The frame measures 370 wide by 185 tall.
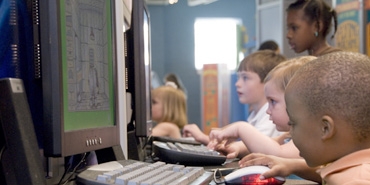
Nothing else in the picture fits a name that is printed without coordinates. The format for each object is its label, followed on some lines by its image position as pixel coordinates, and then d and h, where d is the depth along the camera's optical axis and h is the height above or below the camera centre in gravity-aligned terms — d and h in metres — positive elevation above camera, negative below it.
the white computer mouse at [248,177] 1.29 -0.23
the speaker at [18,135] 0.91 -0.09
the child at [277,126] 1.70 -0.19
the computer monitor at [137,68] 1.58 -0.03
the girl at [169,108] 3.80 -0.30
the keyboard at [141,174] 1.02 -0.18
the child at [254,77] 2.52 -0.08
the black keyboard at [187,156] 1.60 -0.25
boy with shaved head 1.11 -0.10
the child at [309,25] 2.73 +0.13
